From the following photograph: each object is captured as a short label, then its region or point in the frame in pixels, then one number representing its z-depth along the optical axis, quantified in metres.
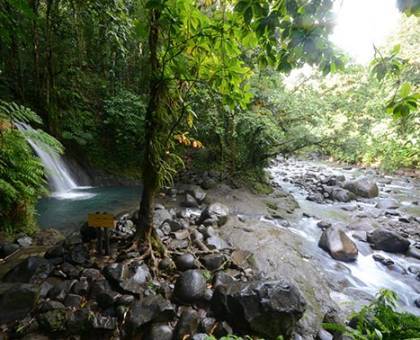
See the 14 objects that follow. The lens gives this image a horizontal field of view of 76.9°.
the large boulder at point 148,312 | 2.31
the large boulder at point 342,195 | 9.02
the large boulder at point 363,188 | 9.62
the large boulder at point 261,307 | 2.46
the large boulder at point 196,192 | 6.96
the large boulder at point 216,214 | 5.18
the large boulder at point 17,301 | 2.26
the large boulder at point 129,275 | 2.64
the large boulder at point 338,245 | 4.75
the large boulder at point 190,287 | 2.68
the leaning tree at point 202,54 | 1.30
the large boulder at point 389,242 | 5.30
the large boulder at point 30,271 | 2.76
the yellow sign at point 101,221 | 3.02
